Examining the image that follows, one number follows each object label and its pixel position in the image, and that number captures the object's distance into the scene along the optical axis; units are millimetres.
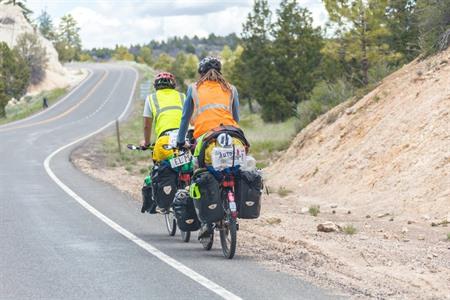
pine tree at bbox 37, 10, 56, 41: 193750
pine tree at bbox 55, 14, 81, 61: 152900
